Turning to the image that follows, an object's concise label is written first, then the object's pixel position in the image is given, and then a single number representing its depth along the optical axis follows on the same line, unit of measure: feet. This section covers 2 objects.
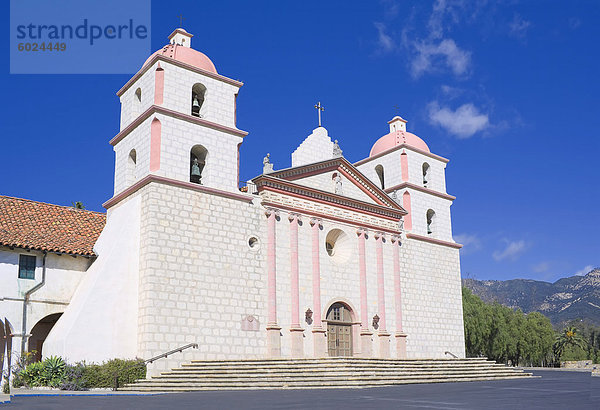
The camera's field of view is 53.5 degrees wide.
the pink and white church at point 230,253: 69.67
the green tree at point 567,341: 230.70
